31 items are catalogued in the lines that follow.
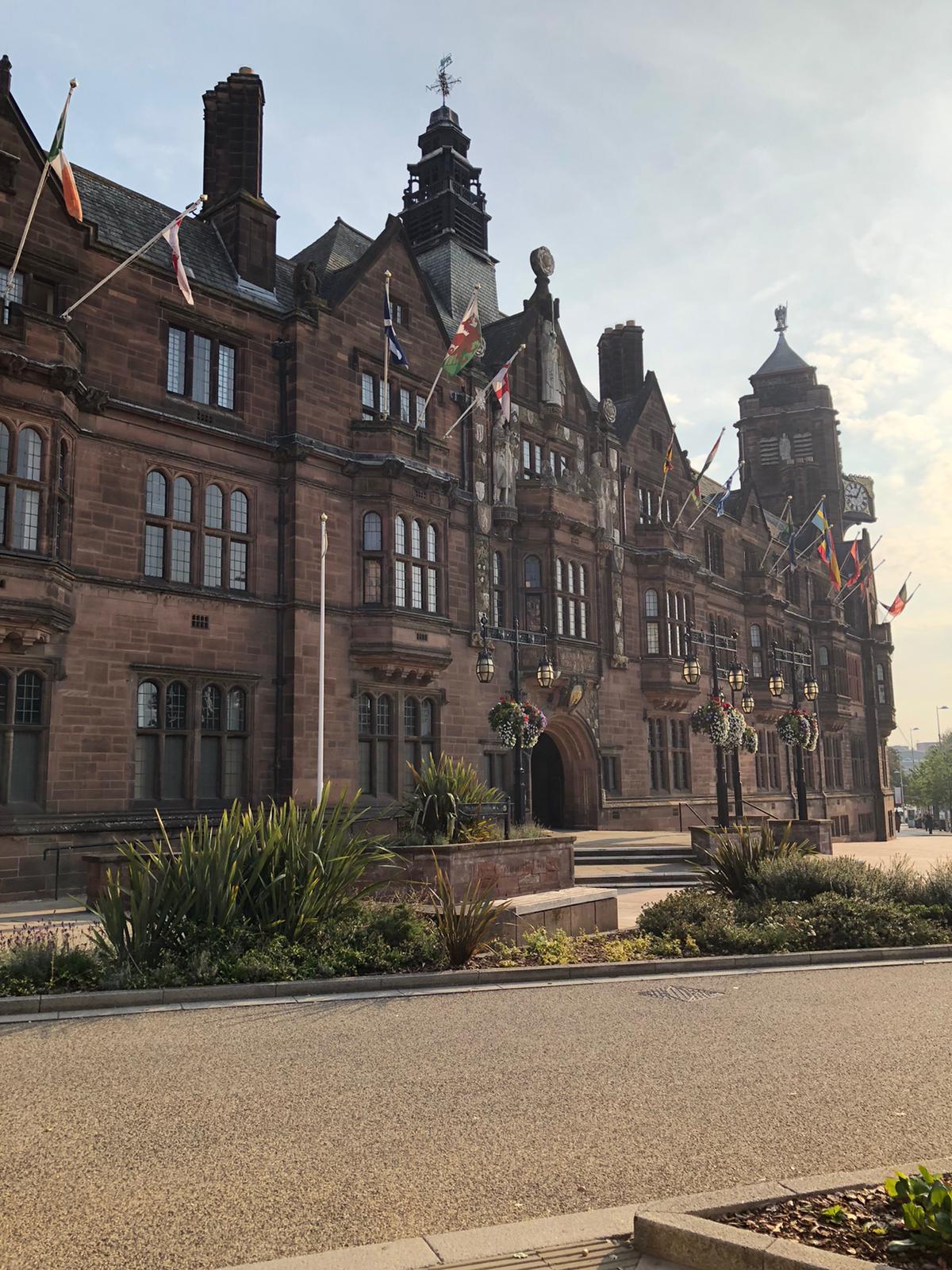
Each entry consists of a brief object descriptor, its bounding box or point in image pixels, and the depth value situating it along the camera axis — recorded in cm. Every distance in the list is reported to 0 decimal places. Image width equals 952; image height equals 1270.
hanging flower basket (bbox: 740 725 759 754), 3022
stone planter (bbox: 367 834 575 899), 1616
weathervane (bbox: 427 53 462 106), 3775
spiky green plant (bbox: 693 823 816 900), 1538
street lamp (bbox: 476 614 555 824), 2270
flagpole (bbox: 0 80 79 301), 1609
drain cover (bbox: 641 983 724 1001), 1004
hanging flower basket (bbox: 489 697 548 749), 2241
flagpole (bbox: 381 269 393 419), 2456
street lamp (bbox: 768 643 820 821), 3006
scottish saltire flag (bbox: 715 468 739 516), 3609
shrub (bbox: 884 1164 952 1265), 402
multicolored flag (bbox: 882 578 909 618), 4927
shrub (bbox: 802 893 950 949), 1283
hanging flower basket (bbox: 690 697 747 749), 2781
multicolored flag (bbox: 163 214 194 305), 1866
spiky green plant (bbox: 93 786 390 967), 1050
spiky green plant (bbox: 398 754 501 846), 1694
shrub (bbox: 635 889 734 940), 1303
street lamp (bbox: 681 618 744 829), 2691
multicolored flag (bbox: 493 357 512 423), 2633
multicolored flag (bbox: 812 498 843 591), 4194
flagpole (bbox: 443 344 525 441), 2677
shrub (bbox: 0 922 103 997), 957
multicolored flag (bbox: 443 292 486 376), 2434
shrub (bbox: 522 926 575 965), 1162
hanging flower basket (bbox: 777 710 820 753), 3144
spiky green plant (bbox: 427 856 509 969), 1121
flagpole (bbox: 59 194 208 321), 1782
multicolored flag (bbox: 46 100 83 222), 1669
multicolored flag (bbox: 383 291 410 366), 2434
